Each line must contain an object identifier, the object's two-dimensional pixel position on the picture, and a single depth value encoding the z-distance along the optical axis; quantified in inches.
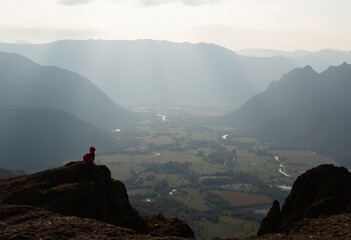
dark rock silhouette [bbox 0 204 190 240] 1333.7
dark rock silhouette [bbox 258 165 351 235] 1784.0
